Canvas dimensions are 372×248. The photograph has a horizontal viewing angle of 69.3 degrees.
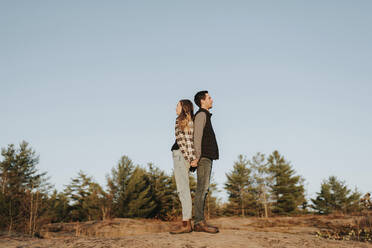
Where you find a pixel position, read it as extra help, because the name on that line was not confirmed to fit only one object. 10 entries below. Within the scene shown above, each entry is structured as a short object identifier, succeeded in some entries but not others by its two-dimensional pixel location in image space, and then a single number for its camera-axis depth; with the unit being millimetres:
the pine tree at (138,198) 27500
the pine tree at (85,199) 30047
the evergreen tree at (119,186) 28312
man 3875
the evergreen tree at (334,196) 36500
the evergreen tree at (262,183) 36656
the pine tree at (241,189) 36219
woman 3881
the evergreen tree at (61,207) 32594
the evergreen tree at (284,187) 34875
